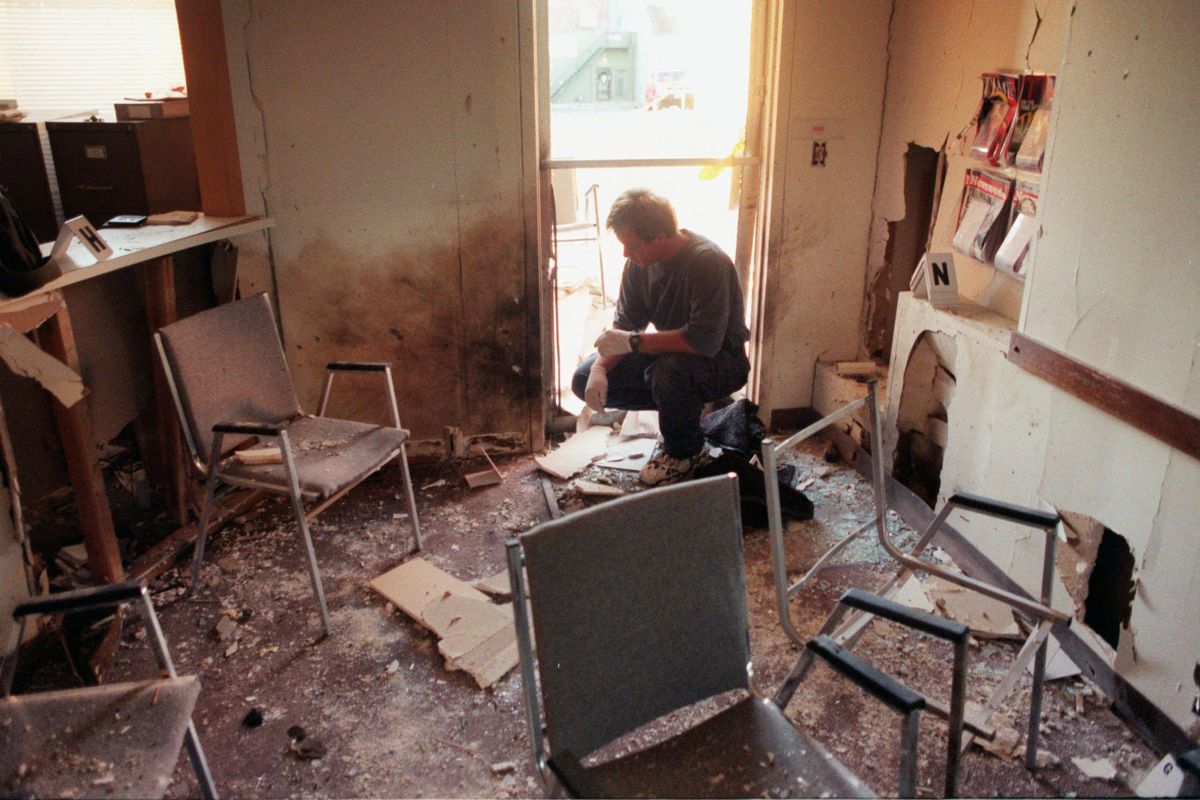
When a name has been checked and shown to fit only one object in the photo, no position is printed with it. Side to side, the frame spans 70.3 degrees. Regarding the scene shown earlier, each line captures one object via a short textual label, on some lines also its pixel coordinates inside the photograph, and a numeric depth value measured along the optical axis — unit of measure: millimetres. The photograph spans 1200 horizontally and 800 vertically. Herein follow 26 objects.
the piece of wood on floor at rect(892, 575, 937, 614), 2682
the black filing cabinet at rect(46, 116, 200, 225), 3354
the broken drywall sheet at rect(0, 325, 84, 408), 2182
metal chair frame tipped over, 1873
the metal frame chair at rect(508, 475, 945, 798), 1410
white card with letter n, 3064
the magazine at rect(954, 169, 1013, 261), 3000
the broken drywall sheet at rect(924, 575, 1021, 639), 2549
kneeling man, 3211
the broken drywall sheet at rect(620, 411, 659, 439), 3992
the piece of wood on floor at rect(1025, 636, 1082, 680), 2352
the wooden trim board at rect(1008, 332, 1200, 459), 1903
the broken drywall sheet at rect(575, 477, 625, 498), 3469
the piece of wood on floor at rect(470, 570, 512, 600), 2793
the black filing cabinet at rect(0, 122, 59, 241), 3732
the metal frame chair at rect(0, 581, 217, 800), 1519
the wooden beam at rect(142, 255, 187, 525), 2900
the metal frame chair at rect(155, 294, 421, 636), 2551
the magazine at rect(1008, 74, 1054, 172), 2711
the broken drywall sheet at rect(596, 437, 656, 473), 3713
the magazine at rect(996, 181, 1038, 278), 2832
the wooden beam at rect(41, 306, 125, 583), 2383
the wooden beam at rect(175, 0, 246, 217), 3090
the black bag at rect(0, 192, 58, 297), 2193
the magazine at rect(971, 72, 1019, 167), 2850
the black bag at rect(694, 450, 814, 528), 3186
